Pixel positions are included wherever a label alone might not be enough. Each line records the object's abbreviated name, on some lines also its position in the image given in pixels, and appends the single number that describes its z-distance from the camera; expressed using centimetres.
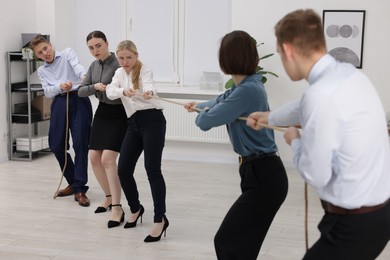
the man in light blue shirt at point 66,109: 525
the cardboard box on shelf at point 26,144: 725
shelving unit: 711
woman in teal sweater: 286
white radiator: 715
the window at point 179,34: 734
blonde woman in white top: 411
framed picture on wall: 660
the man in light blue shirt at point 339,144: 189
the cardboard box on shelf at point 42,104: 738
